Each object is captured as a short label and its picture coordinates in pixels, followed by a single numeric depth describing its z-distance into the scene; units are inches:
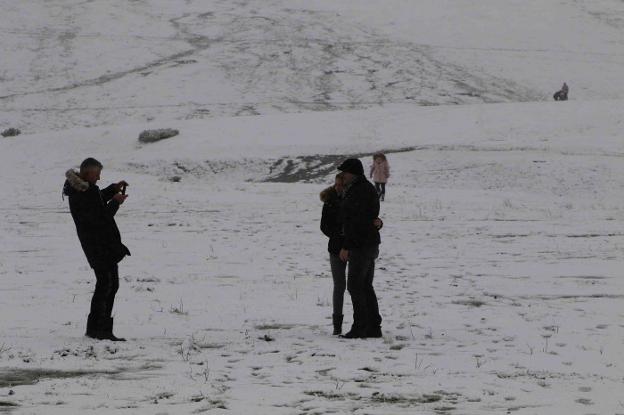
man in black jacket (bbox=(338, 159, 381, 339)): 640.4
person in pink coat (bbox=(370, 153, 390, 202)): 1718.8
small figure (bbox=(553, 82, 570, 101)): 3938.5
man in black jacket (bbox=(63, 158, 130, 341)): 616.7
